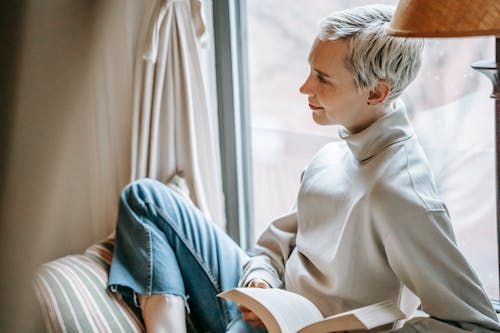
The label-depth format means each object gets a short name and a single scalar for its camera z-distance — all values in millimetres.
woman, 1081
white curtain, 1834
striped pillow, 1397
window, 1638
